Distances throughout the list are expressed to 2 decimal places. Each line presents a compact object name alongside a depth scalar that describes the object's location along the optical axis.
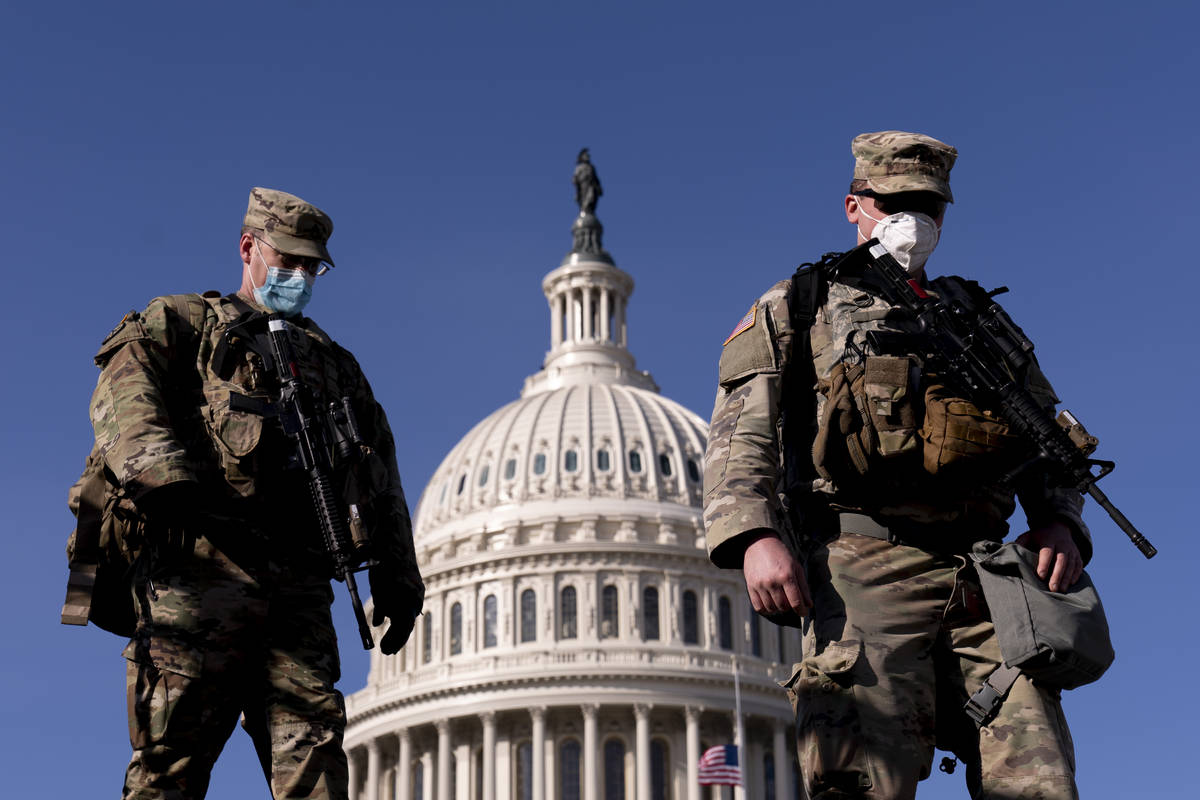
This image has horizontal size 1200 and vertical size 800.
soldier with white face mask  6.61
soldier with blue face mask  7.68
